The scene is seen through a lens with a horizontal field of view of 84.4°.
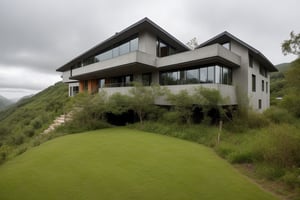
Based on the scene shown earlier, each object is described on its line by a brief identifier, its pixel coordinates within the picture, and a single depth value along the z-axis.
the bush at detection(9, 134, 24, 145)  14.65
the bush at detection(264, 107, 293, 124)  11.85
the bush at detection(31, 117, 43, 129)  18.20
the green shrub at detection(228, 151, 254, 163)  6.23
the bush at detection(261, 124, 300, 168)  5.04
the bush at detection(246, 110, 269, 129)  10.86
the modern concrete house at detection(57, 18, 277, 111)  11.91
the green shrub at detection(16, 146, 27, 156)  8.66
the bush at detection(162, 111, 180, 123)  11.34
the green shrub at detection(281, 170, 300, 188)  4.33
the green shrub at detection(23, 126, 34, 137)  16.25
